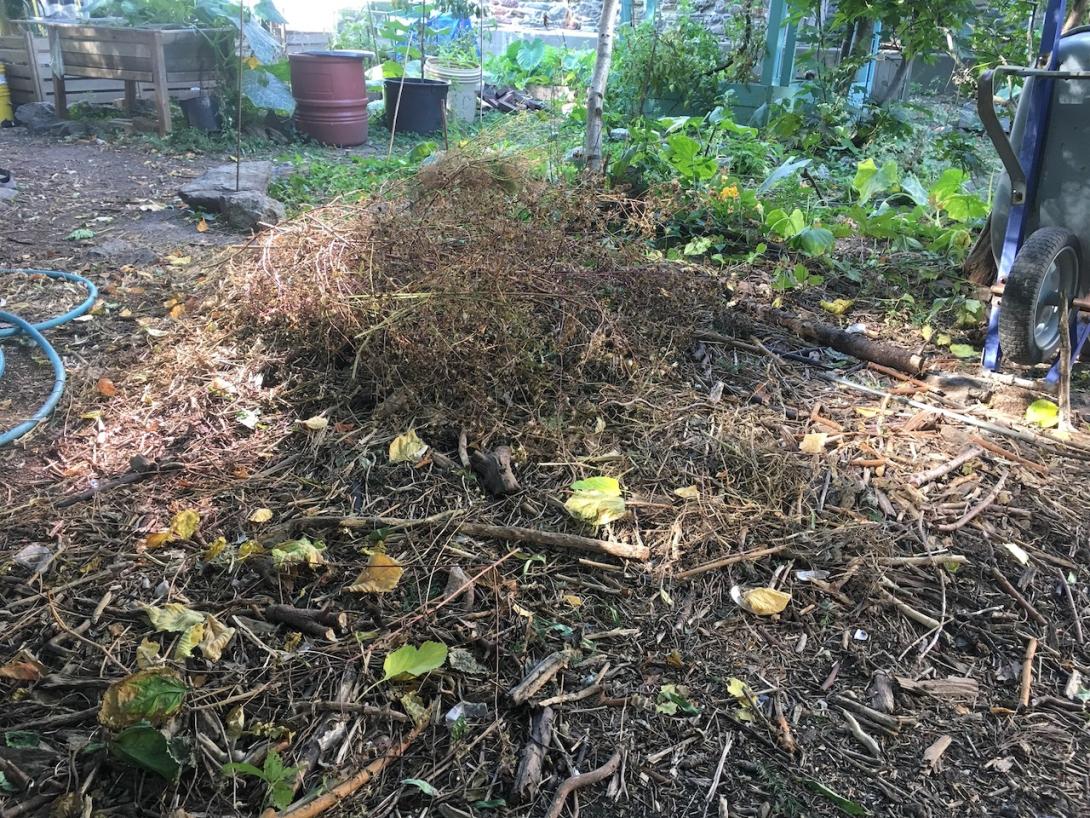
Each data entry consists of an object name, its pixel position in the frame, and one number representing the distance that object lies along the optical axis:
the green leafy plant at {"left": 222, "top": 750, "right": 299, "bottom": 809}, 1.58
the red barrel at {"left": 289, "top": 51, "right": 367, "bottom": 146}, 8.05
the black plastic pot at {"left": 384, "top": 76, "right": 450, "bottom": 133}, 8.68
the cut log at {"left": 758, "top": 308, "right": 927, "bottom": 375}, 3.37
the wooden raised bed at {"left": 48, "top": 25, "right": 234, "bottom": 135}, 7.56
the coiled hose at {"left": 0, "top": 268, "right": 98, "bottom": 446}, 2.80
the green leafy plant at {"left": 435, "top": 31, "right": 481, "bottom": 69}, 10.11
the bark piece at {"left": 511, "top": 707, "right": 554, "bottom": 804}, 1.63
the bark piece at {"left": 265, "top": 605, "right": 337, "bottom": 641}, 1.98
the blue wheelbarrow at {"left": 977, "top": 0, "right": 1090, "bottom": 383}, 3.04
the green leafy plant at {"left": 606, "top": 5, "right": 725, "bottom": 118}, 8.23
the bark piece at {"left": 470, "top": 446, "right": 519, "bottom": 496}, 2.48
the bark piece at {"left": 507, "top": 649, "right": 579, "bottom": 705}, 1.81
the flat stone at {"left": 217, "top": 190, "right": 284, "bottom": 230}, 5.08
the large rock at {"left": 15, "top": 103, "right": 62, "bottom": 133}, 7.77
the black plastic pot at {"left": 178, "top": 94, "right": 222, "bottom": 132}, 7.95
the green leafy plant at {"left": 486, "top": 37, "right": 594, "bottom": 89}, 11.04
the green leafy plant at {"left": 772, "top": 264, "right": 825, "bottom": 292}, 4.12
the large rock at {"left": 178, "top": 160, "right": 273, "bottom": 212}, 5.31
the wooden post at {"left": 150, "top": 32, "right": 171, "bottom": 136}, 7.48
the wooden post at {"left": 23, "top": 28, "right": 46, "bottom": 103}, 7.99
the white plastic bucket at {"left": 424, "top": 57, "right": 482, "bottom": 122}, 9.49
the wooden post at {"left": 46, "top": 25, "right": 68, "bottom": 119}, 7.69
